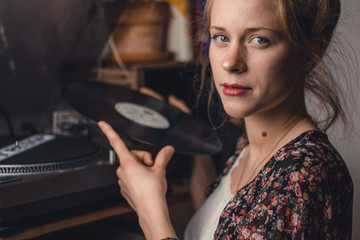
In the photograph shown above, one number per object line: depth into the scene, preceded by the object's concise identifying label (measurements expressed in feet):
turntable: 2.56
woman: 2.17
